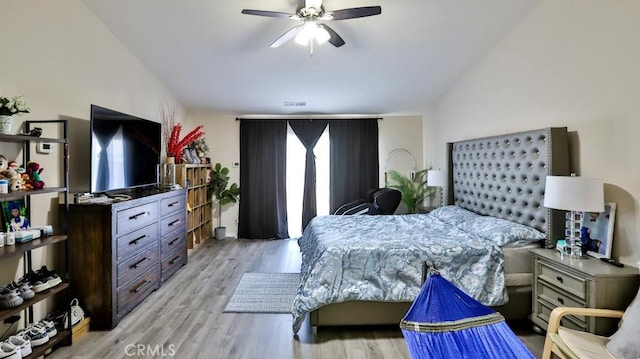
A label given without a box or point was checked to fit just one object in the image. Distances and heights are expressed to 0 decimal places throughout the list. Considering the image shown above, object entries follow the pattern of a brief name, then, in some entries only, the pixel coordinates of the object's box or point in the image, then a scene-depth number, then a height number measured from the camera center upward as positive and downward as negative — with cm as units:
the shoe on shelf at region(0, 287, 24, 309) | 192 -72
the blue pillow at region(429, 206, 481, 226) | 352 -46
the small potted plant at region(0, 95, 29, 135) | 201 +43
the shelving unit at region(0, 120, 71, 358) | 193 -43
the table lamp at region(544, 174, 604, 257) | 215 -17
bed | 251 -71
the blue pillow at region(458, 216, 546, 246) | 269 -50
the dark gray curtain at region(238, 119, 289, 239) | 590 -5
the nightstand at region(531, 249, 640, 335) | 196 -73
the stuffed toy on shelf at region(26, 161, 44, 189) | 224 +1
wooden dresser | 264 -68
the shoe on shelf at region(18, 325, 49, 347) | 215 -105
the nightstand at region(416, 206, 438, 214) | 470 -51
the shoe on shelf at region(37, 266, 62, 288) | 231 -71
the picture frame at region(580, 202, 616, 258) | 227 -41
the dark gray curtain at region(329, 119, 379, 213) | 596 +30
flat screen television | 288 +27
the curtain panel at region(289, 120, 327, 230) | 595 +38
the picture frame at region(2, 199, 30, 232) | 218 -26
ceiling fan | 252 +127
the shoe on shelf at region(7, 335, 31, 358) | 200 -103
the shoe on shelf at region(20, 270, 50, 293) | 221 -71
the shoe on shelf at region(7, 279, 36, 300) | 206 -71
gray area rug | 304 -122
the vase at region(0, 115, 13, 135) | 201 +34
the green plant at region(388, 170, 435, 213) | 557 -23
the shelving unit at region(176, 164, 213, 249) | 472 -40
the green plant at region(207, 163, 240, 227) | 581 -19
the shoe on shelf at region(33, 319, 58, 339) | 225 -105
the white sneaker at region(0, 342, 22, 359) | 189 -102
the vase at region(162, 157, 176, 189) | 433 +5
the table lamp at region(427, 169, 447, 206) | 454 -5
